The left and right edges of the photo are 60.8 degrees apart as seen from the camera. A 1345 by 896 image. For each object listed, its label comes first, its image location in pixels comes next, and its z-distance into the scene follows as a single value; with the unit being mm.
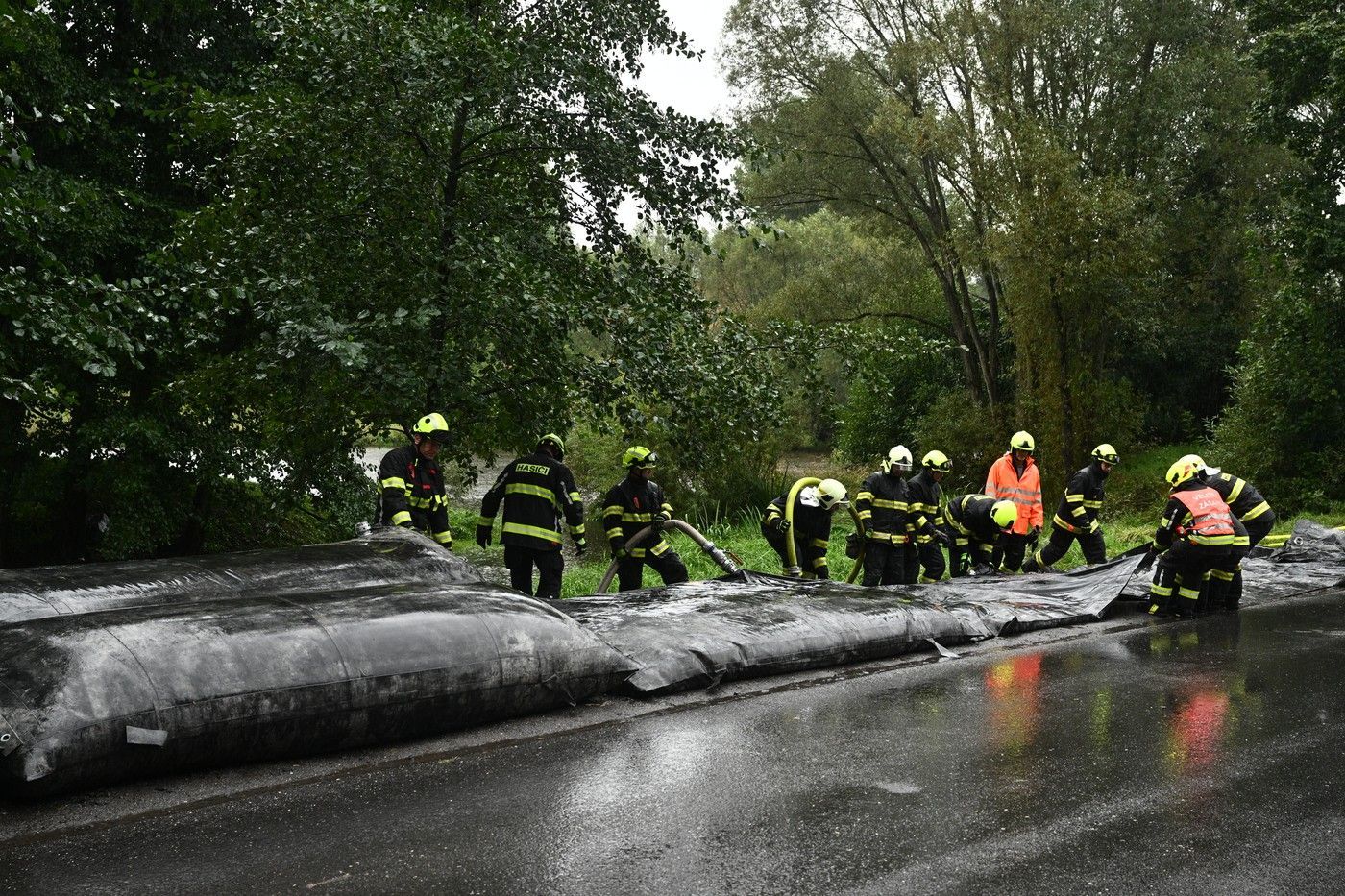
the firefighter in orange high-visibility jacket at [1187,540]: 9141
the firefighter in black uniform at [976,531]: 11000
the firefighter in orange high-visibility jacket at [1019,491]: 11234
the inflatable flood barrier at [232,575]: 5539
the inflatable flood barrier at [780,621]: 6535
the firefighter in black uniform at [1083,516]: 11031
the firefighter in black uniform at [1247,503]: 10055
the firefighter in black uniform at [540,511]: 8922
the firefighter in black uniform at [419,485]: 8406
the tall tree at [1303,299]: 16870
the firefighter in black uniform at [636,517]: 9445
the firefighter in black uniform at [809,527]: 9875
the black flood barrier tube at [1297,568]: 10562
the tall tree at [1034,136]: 20672
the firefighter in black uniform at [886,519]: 10102
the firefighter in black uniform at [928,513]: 10289
